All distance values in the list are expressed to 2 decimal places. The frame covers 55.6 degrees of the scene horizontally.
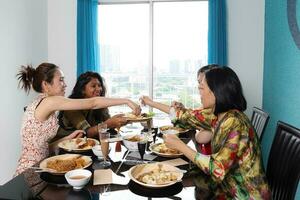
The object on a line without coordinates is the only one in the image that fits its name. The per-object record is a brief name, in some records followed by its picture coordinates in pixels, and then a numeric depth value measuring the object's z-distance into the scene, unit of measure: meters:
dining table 1.14
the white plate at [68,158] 1.43
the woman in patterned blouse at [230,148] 1.23
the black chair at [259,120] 2.24
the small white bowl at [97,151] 1.62
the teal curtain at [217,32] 3.70
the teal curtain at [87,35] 3.90
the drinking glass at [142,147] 1.55
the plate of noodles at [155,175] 1.21
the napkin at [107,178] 1.28
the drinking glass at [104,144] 1.51
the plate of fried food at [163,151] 1.67
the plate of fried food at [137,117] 2.64
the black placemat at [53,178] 1.27
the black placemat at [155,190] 1.17
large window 3.97
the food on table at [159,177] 1.23
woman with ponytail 1.83
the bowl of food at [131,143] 1.75
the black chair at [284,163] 1.37
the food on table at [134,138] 1.85
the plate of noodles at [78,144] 1.76
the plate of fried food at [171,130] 2.21
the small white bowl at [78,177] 1.16
